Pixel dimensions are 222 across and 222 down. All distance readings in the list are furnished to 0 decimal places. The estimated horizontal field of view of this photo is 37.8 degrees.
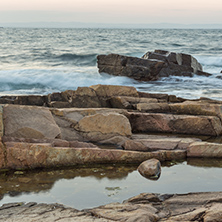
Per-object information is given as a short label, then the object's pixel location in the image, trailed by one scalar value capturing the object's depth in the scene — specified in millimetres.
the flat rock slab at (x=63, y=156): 5371
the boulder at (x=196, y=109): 8102
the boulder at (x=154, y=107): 8523
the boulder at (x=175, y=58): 19828
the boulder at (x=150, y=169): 5156
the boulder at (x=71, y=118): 6840
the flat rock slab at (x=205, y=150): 6047
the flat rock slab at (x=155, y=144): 6238
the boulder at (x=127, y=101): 8688
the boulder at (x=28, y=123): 6118
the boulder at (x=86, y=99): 8766
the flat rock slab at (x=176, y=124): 7625
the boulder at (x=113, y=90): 9078
